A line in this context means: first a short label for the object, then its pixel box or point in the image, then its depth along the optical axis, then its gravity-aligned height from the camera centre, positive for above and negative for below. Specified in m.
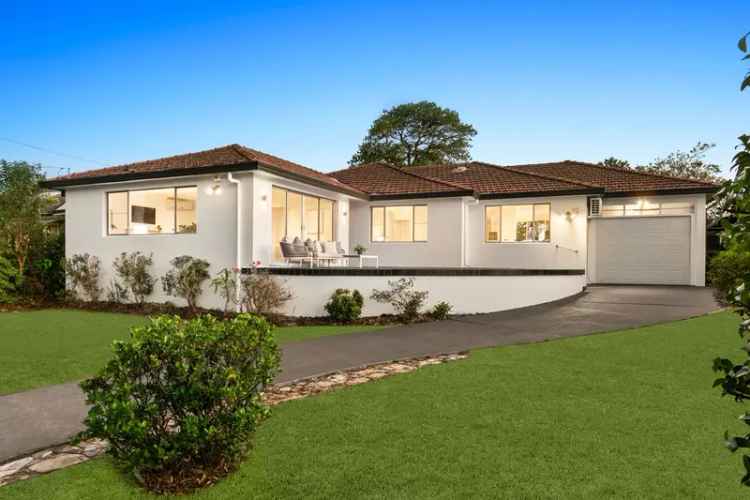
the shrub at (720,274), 12.91 -0.82
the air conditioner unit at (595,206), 16.95 +1.58
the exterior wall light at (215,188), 12.23 +1.61
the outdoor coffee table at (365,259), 17.10 -0.55
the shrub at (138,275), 12.86 -0.80
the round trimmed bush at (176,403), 2.75 -0.98
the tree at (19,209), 14.39 +1.24
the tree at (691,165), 29.94 +5.67
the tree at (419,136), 38.06 +9.42
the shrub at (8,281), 13.44 -1.05
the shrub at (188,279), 12.18 -0.86
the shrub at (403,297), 11.02 -1.21
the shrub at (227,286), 11.83 -1.02
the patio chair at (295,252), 13.15 -0.14
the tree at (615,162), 34.97 +6.64
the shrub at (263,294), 11.45 -1.19
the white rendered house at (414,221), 11.95 +0.90
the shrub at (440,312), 10.92 -1.56
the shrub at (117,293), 13.29 -1.36
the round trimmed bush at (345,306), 10.89 -1.41
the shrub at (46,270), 14.51 -0.76
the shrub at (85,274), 13.60 -0.82
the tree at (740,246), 1.33 +0.01
